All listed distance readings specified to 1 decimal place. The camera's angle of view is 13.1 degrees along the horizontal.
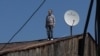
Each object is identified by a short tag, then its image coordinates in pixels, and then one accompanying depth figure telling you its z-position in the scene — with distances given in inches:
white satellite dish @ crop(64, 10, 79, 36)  864.9
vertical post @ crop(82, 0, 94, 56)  510.7
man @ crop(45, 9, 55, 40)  863.7
